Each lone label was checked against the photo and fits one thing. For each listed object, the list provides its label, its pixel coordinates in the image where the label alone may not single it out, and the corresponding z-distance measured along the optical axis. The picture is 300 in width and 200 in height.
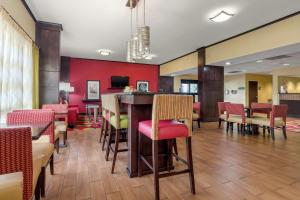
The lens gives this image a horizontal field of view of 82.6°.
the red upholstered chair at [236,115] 4.43
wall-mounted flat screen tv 8.77
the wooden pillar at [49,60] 4.28
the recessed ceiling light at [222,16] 3.67
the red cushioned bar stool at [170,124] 1.72
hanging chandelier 2.80
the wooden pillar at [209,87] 6.43
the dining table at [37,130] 1.22
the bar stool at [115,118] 2.33
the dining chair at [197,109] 5.38
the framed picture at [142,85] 9.36
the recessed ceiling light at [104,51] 6.55
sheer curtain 2.49
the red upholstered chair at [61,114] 3.25
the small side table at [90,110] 6.57
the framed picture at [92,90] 8.43
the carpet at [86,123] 5.67
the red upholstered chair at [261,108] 4.57
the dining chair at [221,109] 5.30
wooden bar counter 2.16
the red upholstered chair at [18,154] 0.94
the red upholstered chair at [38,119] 2.05
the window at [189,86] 11.49
